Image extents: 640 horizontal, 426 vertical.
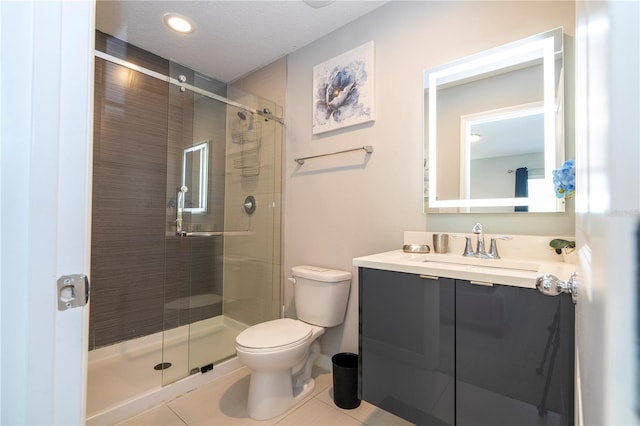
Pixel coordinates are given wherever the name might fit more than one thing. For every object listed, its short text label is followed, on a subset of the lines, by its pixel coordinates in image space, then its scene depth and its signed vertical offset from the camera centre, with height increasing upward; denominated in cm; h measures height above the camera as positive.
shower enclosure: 201 -2
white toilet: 148 -68
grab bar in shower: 204 -14
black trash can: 160 -96
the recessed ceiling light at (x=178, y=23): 188 +130
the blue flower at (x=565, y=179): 102 +14
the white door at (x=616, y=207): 13 +1
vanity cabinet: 89 -49
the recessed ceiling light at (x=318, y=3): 172 +130
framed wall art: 184 +86
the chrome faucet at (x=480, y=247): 136 -15
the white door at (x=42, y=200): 46 +2
